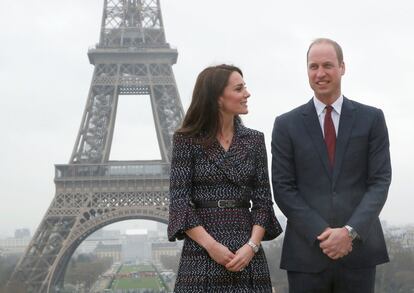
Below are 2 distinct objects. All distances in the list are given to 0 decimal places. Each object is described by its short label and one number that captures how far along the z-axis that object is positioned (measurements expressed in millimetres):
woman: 4379
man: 4312
